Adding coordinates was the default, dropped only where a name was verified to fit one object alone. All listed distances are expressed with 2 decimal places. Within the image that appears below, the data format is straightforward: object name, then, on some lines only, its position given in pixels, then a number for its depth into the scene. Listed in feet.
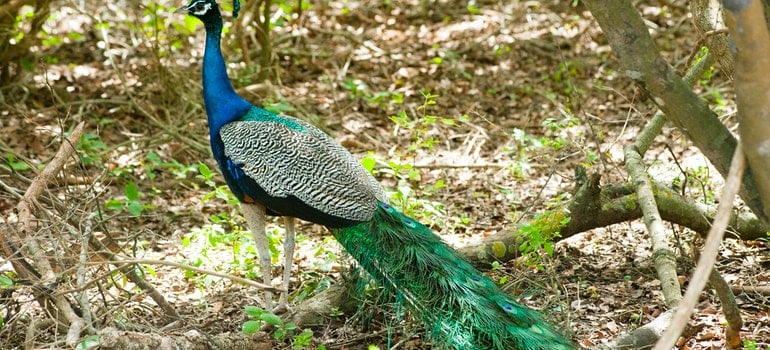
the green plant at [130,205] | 34.81
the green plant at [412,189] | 40.78
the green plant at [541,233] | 32.60
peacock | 28.04
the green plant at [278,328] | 28.22
